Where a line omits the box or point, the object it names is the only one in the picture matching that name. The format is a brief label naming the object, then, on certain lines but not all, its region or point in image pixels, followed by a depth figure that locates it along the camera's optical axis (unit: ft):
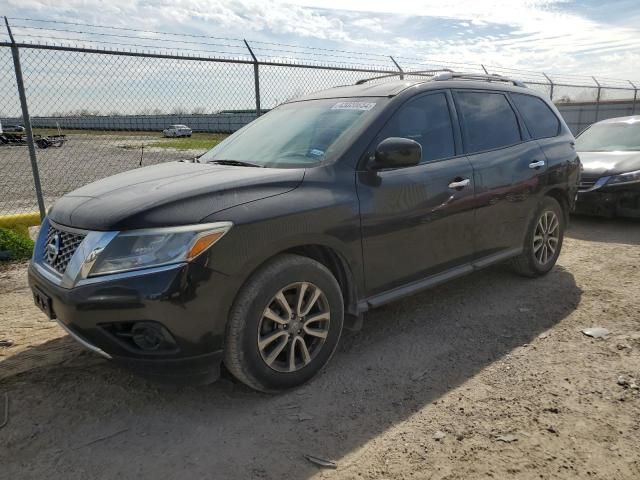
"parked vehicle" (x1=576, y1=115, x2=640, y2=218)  22.44
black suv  8.05
